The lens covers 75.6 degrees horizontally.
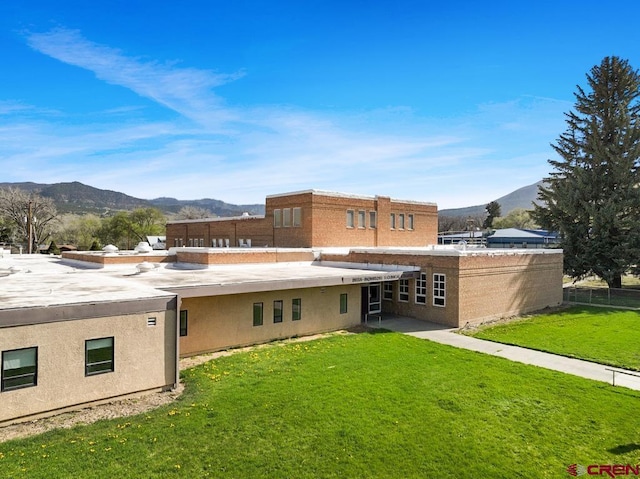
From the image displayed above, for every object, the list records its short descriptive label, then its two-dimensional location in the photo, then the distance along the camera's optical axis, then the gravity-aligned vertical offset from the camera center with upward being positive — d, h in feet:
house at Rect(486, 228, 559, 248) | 197.06 -1.06
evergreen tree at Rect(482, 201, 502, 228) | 339.90 +20.66
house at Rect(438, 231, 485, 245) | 196.56 -0.89
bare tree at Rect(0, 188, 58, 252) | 195.73 +10.14
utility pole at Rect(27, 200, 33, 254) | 161.83 -0.23
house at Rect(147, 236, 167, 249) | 218.18 -2.75
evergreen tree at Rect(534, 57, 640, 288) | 108.78 +14.79
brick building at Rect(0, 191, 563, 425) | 32.68 -6.87
